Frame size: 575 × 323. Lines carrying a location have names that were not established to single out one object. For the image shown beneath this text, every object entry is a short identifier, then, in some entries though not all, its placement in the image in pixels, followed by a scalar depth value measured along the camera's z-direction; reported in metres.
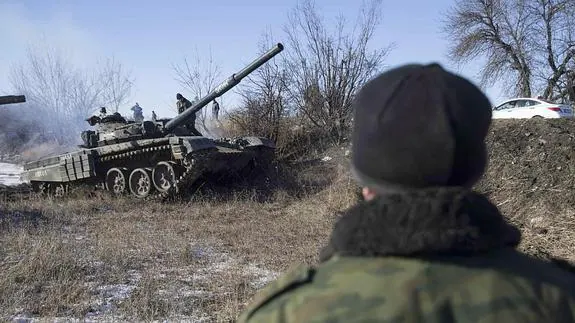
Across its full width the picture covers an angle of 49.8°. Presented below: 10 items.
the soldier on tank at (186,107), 14.50
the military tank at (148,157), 12.23
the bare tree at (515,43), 25.75
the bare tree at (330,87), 19.83
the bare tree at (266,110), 19.23
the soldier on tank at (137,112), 16.91
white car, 16.47
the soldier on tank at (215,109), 19.73
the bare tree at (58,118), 26.59
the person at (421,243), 0.95
